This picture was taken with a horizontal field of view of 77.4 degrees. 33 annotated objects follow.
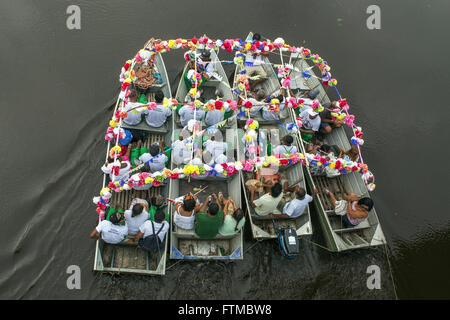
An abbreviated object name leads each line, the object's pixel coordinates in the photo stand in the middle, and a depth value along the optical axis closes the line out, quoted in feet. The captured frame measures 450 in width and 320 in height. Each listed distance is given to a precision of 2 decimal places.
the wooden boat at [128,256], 24.00
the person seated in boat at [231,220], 24.62
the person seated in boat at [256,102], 30.94
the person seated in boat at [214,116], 31.17
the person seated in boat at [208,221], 23.41
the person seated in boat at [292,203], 26.59
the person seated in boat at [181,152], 27.53
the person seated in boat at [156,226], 23.68
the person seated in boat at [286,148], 29.09
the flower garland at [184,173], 23.84
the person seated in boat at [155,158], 26.78
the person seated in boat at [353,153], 31.60
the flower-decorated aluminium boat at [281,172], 27.55
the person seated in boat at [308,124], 32.50
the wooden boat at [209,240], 25.77
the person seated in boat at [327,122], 33.32
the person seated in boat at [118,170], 25.40
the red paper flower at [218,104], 27.89
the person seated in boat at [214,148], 28.43
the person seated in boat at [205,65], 34.75
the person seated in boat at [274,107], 30.61
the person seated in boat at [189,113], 30.37
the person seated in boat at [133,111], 29.04
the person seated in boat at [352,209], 26.04
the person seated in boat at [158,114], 30.07
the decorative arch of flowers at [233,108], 24.26
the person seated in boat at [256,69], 36.17
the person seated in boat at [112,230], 22.86
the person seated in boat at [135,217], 22.91
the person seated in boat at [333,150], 31.73
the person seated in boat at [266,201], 25.45
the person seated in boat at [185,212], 23.43
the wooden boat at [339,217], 27.53
